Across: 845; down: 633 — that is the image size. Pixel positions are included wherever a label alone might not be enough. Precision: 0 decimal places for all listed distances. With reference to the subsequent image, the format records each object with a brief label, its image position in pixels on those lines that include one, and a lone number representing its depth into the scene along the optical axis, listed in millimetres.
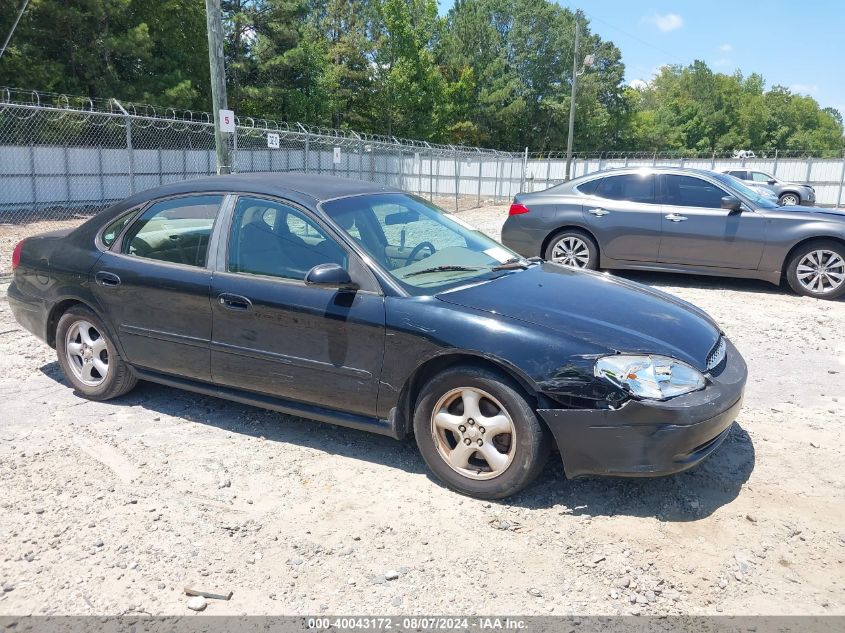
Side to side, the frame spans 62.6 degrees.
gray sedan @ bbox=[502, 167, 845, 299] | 8398
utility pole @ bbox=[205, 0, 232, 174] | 10398
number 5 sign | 10867
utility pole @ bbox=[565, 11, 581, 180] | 32878
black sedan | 3314
